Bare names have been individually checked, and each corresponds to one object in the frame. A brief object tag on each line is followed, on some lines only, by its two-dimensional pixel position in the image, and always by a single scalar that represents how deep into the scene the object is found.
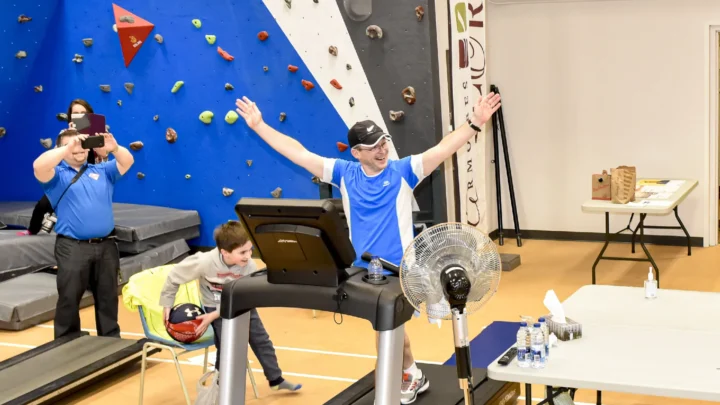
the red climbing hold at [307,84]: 9.17
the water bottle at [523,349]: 3.75
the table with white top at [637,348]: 3.55
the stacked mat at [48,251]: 7.71
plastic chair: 5.36
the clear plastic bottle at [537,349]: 3.73
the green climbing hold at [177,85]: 9.78
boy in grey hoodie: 5.07
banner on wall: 7.93
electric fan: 3.55
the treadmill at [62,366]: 5.60
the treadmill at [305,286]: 3.61
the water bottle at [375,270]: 3.79
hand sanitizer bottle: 4.62
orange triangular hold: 9.82
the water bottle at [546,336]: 3.86
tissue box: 4.05
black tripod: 9.88
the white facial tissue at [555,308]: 4.10
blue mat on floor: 5.73
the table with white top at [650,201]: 7.52
